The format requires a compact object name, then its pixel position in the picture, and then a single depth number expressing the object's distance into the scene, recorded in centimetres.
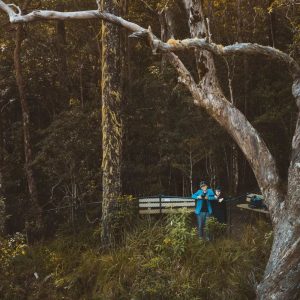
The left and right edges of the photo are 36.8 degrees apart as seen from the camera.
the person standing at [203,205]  1054
